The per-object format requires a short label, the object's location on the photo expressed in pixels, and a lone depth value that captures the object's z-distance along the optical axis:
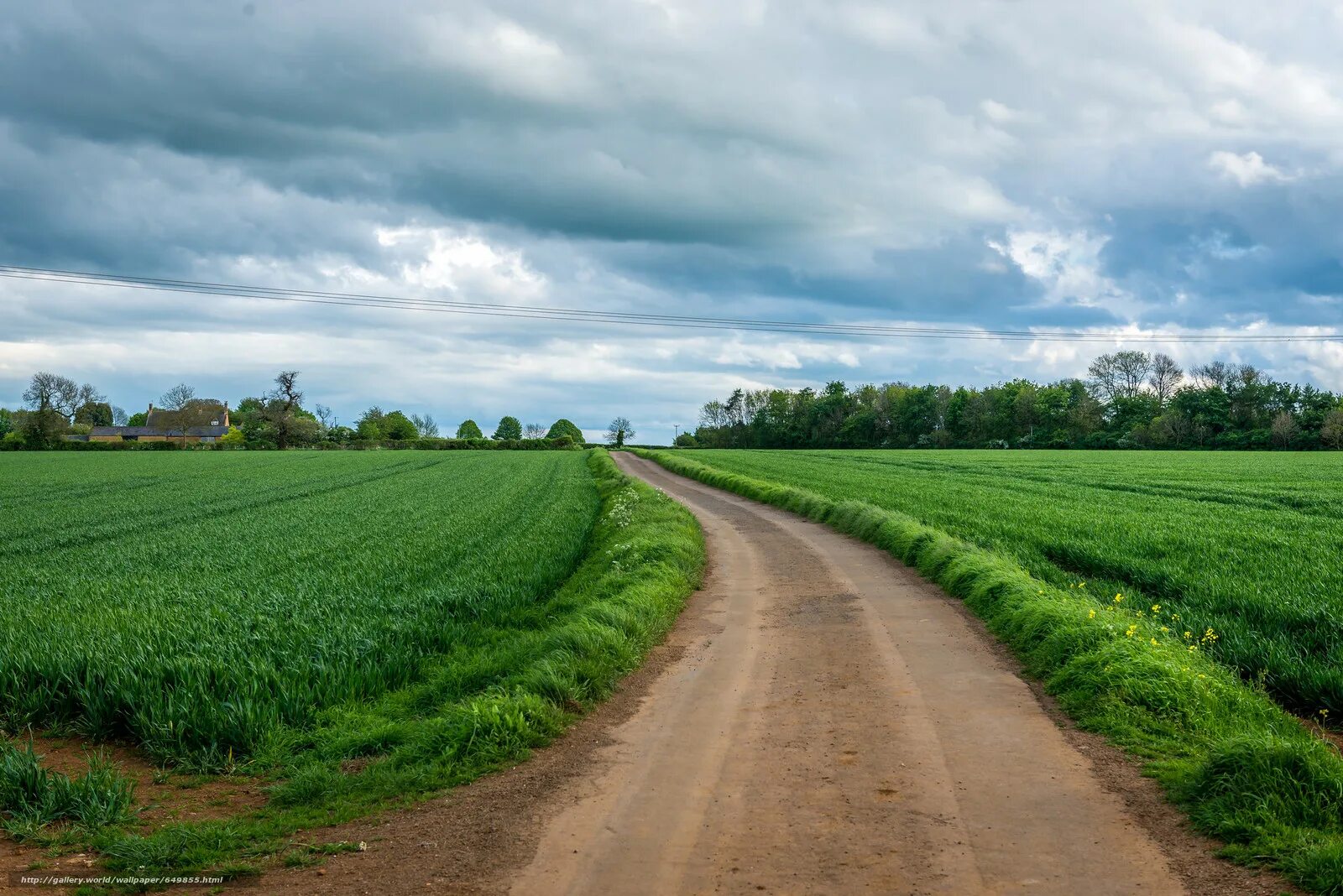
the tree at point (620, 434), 185.75
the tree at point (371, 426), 155.19
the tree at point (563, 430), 190.39
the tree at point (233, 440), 130.25
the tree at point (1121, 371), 138.12
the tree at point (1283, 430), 96.50
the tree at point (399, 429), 167.00
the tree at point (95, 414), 152.71
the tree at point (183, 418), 156.25
